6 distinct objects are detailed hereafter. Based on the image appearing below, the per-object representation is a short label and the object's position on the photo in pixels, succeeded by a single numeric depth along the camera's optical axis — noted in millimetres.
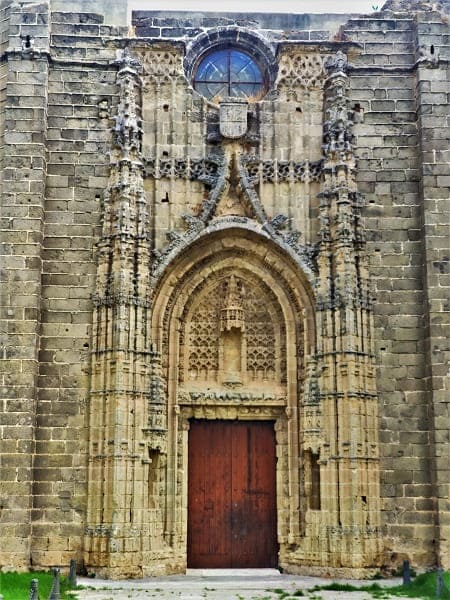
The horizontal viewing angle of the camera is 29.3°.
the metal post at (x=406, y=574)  13555
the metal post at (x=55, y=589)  11288
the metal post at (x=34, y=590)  10339
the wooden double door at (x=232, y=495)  14984
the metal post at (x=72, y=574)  13320
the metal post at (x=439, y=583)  12359
